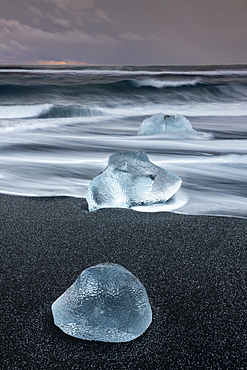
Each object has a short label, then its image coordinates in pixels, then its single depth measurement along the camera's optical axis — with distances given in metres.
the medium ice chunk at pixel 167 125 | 4.96
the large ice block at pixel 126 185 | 2.19
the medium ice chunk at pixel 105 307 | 1.12
